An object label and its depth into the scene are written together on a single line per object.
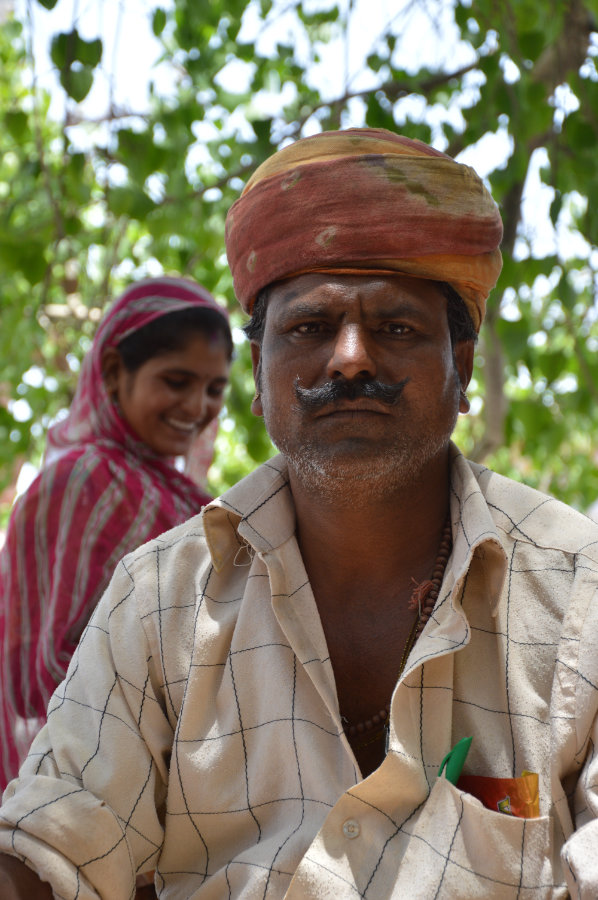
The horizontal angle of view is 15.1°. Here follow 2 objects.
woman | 1.89
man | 1.46
